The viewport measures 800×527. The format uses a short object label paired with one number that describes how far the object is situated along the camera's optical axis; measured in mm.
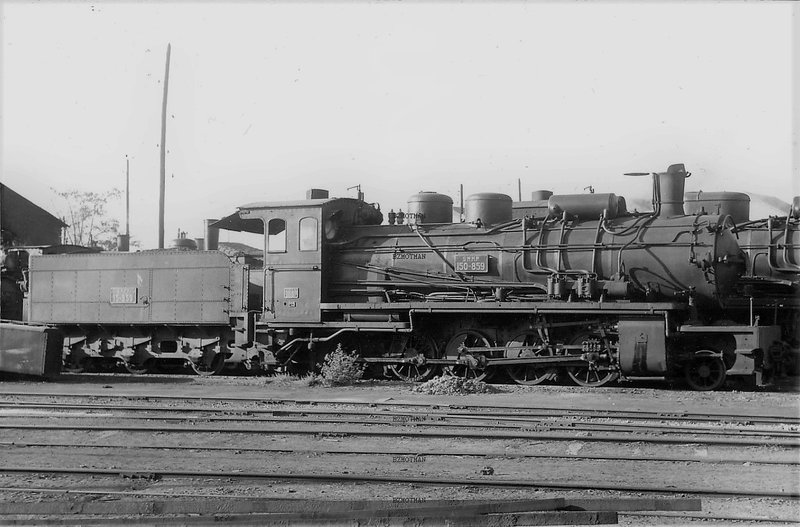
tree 50812
